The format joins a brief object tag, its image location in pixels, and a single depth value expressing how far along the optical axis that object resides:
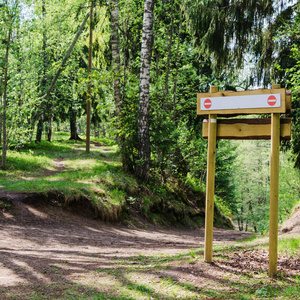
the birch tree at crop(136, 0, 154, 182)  10.68
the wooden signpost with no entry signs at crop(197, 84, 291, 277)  4.36
